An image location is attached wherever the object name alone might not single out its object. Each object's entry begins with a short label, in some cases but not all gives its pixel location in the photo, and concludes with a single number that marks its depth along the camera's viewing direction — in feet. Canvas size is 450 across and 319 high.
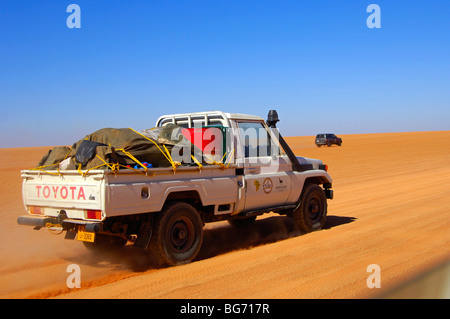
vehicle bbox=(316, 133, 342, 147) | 158.81
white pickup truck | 19.19
